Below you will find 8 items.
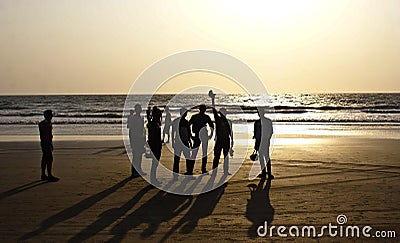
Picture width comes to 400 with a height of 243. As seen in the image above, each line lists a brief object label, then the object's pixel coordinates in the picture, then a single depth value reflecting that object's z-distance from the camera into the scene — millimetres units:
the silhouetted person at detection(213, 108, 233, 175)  13352
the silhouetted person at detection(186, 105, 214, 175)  13195
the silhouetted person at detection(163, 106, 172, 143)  20031
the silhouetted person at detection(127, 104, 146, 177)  13898
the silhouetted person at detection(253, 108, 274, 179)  13430
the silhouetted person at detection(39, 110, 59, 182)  12916
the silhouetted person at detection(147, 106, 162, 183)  12927
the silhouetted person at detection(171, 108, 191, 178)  13180
